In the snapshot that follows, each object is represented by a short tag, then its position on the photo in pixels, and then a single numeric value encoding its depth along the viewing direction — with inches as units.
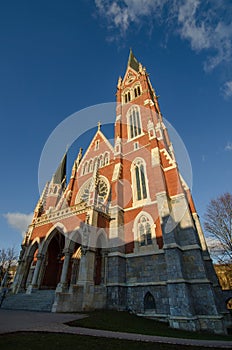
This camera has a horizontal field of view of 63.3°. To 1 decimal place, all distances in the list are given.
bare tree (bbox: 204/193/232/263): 697.0
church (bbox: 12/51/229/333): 441.1
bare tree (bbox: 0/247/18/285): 1394.2
